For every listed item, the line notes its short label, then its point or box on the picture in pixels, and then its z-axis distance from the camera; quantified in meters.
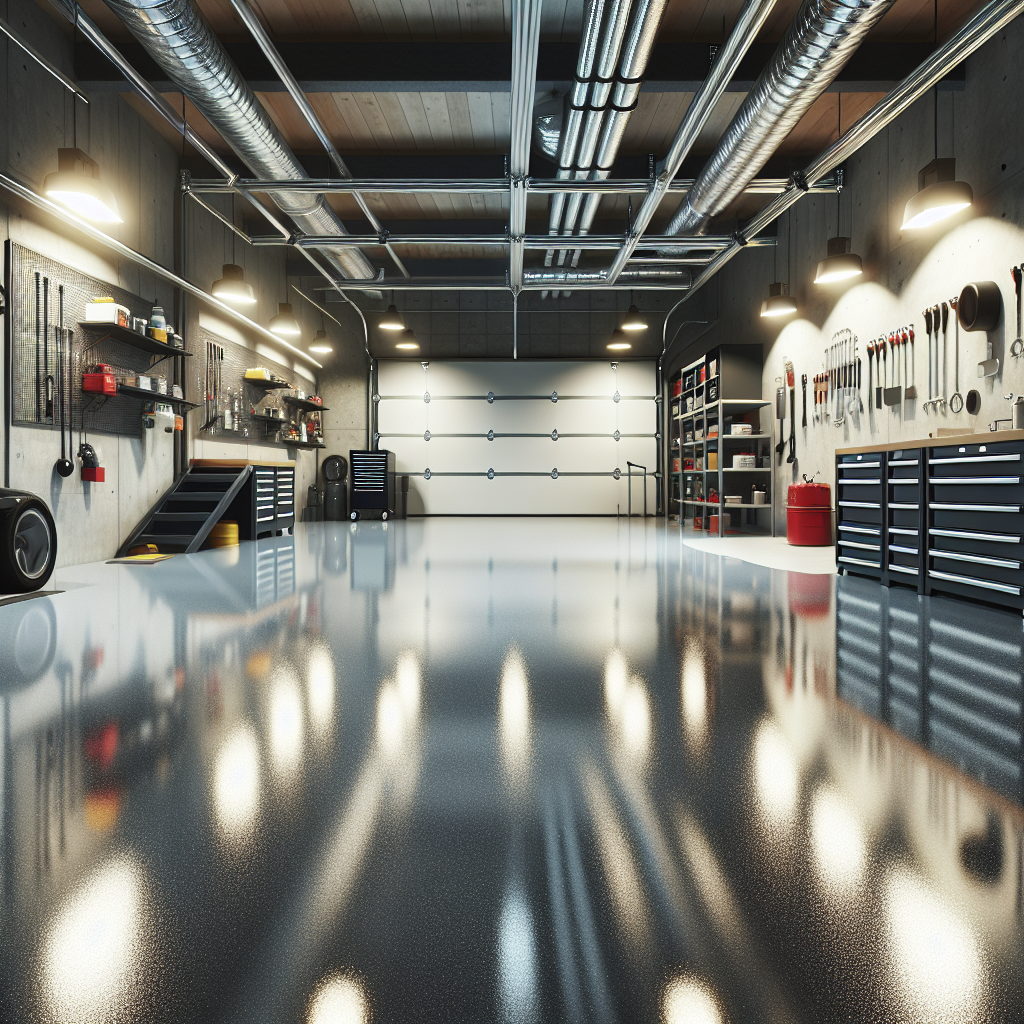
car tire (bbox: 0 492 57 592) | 3.83
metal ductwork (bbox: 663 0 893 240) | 3.67
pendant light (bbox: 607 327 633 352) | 11.13
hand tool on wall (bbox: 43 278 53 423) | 5.01
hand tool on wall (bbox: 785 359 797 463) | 8.08
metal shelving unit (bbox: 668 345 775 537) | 8.70
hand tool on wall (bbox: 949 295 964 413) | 4.97
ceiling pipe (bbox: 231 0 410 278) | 3.99
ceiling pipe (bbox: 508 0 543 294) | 3.59
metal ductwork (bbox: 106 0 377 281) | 3.74
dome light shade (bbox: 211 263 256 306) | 7.00
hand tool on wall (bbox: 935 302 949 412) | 5.13
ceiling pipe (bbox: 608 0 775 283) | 3.72
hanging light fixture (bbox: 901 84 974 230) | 4.41
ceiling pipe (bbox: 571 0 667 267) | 3.98
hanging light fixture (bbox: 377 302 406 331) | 10.49
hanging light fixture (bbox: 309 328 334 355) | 11.04
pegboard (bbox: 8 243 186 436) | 4.77
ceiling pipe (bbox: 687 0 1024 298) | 3.64
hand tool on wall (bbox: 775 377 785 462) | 8.36
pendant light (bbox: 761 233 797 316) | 7.44
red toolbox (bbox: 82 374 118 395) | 5.39
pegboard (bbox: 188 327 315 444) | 7.67
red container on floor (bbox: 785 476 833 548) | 6.92
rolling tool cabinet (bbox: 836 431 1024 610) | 3.47
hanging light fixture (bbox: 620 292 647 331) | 9.91
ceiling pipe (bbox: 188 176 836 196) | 6.11
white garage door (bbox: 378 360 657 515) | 13.04
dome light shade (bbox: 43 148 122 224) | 4.29
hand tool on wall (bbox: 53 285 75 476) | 5.17
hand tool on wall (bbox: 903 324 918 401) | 5.62
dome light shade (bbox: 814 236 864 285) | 5.95
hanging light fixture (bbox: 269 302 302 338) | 9.12
